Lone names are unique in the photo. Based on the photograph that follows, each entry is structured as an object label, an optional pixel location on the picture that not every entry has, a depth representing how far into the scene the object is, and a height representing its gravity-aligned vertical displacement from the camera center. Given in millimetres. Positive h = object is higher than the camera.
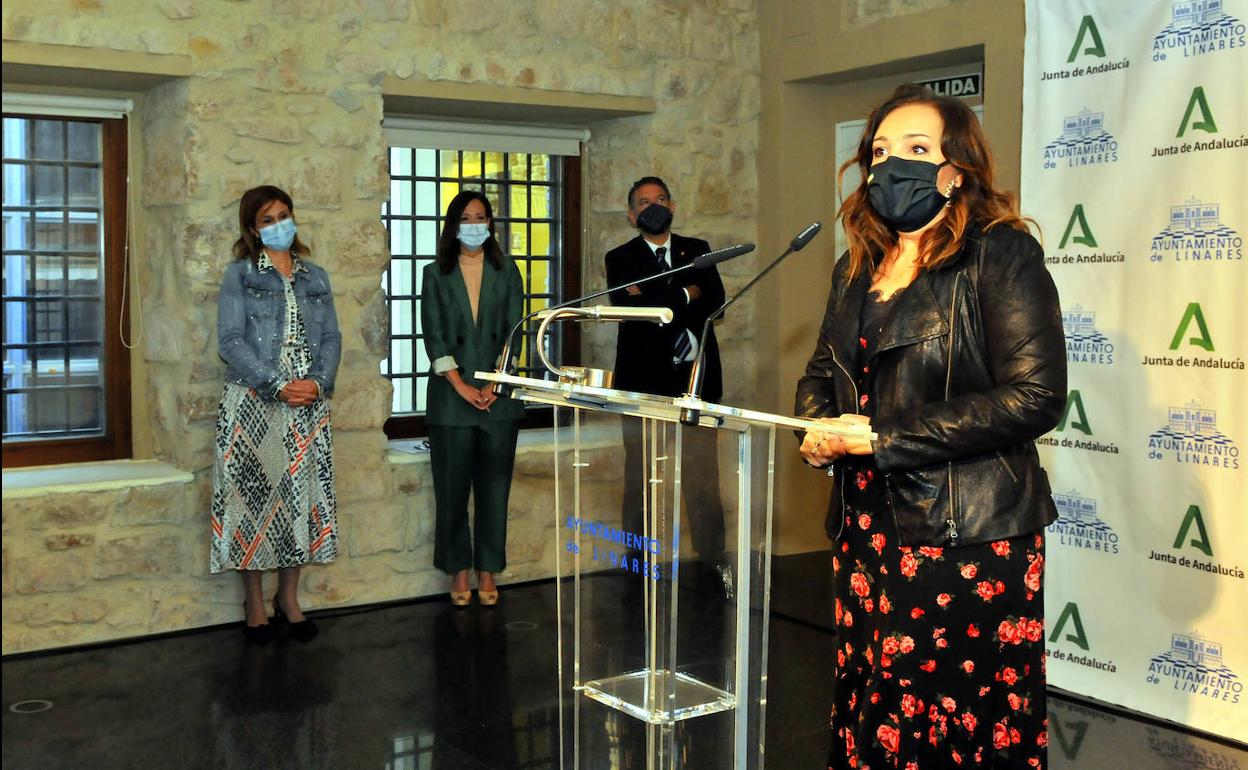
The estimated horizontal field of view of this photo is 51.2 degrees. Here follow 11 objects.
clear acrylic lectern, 2373 -446
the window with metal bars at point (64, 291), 5176 +224
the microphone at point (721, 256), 2189 +160
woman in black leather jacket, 2145 -179
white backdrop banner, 3828 +37
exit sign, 5578 +1160
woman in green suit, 5328 -184
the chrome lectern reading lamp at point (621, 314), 2146 +61
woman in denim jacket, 4805 -214
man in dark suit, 5309 +215
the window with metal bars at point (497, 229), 6027 +571
